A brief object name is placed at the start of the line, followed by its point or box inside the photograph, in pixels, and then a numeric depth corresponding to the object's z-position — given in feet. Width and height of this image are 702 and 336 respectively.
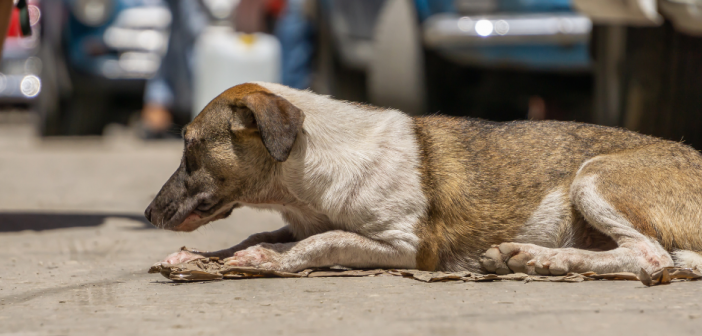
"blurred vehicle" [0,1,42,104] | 51.47
